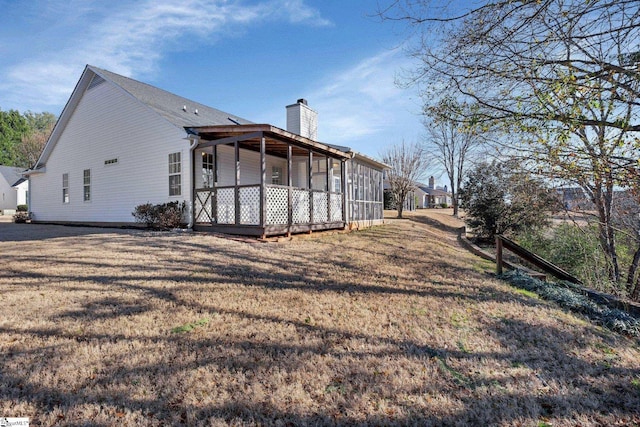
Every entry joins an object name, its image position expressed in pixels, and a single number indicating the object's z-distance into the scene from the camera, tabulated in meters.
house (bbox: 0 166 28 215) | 35.38
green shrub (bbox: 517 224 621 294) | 6.89
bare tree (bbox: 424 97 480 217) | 30.80
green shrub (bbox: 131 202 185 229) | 9.95
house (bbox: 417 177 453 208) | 57.16
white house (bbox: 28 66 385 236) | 9.48
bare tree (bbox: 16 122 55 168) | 39.91
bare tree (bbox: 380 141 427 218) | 29.59
